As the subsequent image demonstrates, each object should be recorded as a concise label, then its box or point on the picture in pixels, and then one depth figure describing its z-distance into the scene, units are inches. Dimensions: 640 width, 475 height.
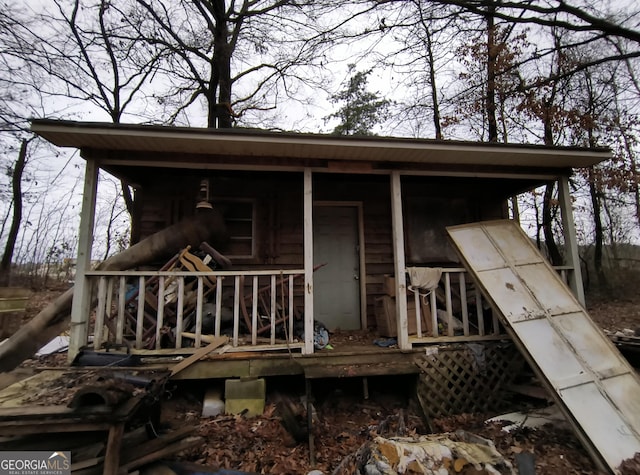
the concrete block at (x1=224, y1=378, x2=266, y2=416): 142.4
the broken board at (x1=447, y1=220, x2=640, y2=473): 111.9
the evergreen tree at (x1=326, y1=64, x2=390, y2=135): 549.0
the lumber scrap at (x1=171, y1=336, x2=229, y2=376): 140.0
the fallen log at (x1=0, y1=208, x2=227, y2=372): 148.3
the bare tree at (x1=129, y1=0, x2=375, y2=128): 398.3
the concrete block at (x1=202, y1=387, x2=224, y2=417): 141.9
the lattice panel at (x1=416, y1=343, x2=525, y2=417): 151.5
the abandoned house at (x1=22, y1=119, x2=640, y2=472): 148.3
